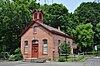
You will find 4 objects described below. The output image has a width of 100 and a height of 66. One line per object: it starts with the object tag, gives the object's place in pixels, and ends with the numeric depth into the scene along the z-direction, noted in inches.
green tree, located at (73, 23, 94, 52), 867.7
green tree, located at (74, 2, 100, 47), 998.7
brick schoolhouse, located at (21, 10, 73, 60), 561.5
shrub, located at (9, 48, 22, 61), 555.1
